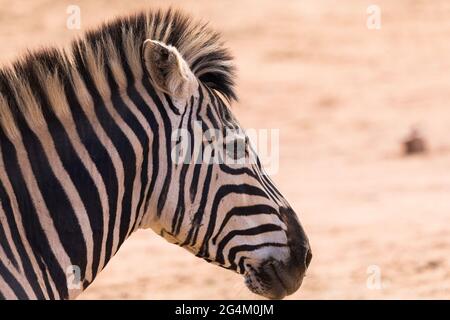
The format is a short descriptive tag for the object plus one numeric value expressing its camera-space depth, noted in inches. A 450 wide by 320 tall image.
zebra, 335.6
